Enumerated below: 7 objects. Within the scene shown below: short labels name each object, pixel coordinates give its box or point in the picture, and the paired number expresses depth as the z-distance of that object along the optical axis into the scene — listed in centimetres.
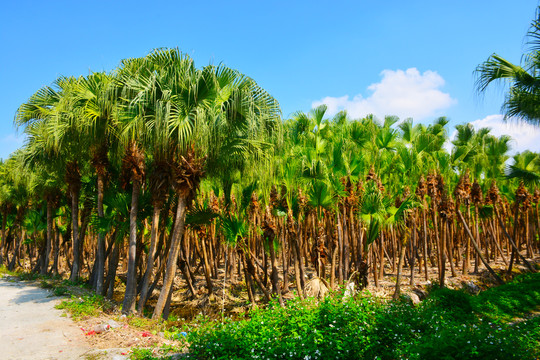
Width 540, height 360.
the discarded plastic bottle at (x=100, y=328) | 949
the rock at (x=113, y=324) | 983
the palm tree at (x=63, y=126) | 1264
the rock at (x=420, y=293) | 1917
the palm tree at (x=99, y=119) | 1200
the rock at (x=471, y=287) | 2132
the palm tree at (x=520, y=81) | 1128
